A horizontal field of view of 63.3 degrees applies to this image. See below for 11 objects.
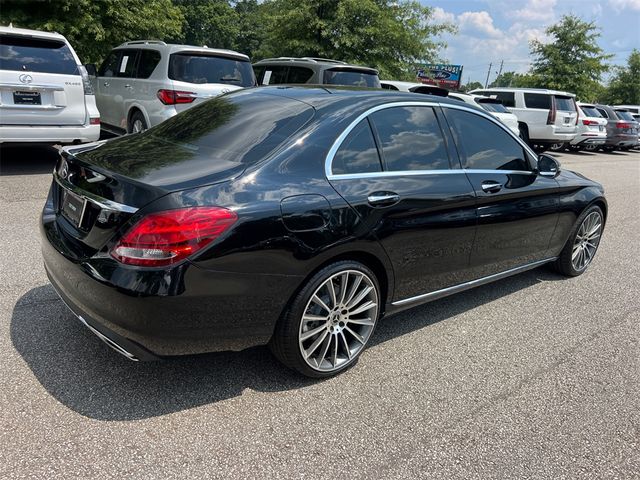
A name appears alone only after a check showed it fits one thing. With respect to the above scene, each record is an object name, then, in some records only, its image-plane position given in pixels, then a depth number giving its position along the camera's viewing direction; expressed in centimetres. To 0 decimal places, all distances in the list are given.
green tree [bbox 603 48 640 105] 3712
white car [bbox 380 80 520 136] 1005
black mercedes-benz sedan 241
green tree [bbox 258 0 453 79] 1678
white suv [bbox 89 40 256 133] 746
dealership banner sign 2842
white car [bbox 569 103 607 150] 1770
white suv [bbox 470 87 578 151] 1633
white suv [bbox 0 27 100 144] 655
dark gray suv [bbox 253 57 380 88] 951
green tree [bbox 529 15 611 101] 2762
